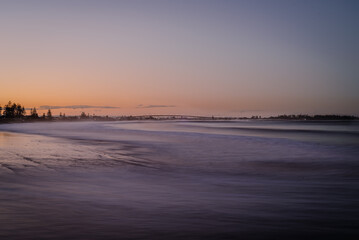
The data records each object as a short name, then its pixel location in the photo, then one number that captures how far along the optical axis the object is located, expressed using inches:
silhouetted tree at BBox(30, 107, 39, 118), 6367.1
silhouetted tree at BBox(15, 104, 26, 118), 6122.1
